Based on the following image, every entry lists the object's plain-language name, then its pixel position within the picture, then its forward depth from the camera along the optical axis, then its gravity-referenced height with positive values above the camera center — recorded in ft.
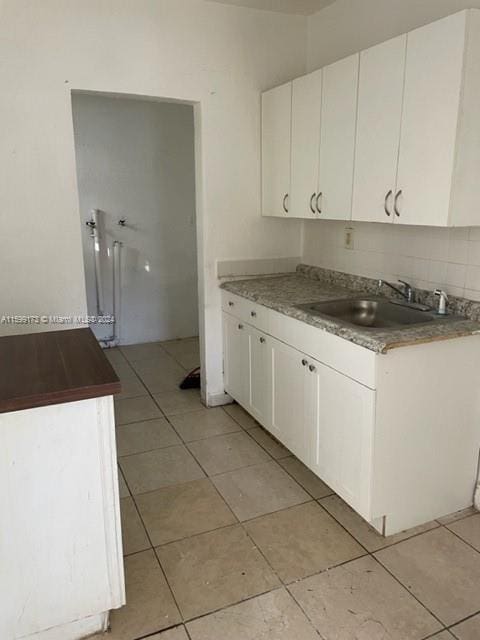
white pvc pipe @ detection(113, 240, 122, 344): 14.94 -2.47
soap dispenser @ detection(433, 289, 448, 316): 7.30 -1.47
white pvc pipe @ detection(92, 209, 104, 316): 14.47 -1.64
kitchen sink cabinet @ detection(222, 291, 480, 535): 6.39 -2.97
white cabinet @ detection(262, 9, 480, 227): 6.04 +1.01
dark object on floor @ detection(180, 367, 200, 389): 12.22 -4.29
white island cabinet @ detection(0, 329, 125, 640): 4.64 -2.84
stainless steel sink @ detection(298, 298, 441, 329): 7.84 -1.79
